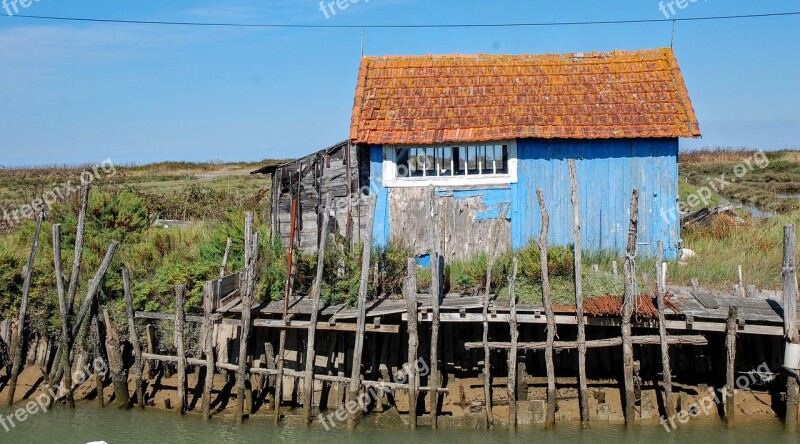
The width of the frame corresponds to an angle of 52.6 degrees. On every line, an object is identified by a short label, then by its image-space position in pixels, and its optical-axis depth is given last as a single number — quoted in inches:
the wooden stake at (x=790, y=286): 517.3
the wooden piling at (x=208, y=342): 577.0
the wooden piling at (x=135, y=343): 593.9
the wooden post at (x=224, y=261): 636.7
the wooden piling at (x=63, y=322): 601.9
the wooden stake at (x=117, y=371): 603.8
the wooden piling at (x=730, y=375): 528.6
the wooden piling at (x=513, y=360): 541.3
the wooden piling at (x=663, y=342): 524.4
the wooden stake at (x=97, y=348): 613.6
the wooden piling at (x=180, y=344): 579.2
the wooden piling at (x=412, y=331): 546.3
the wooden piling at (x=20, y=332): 618.8
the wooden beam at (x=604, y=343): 538.0
